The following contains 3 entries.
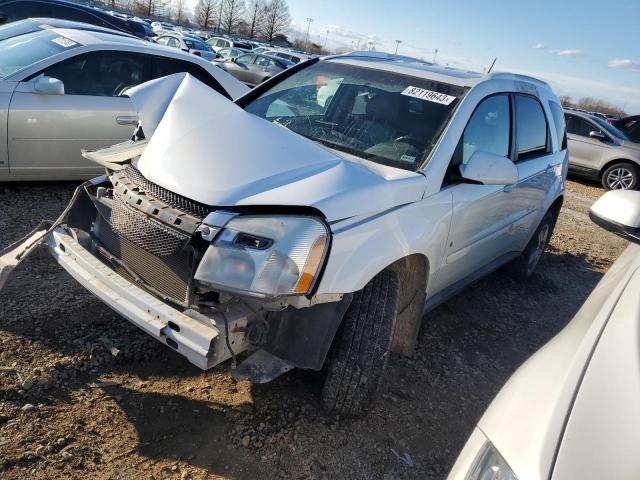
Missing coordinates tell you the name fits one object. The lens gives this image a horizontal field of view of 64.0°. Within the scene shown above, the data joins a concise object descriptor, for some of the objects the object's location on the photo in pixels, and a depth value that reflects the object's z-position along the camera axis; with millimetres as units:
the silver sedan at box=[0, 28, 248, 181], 4453
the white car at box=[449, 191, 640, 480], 1291
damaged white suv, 2094
